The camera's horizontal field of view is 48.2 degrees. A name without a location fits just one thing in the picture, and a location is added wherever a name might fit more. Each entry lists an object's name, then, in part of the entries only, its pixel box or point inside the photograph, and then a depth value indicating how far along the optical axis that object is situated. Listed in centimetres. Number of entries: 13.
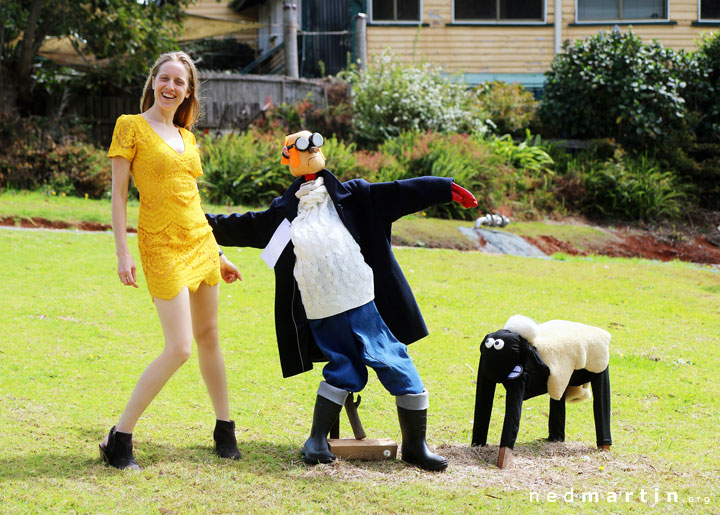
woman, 394
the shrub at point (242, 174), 1321
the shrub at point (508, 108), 1702
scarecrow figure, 415
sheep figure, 422
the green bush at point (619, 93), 1603
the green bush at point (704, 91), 1647
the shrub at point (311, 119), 1628
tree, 1455
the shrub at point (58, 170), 1358
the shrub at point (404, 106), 1571
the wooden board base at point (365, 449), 427
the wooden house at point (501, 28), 1942
